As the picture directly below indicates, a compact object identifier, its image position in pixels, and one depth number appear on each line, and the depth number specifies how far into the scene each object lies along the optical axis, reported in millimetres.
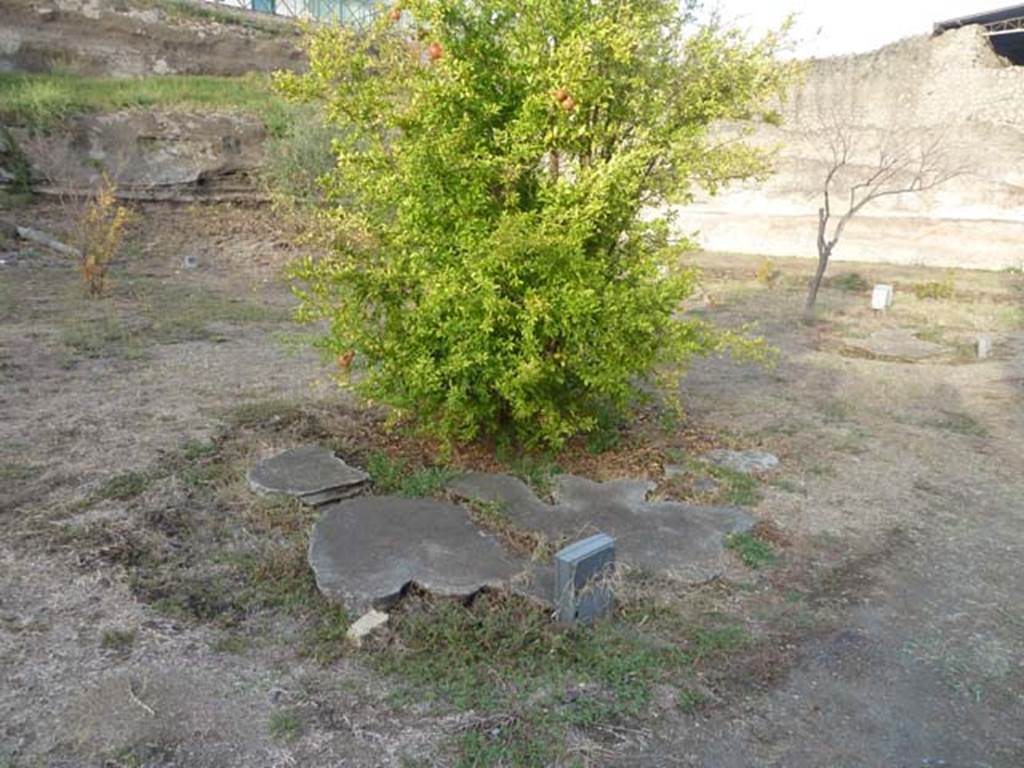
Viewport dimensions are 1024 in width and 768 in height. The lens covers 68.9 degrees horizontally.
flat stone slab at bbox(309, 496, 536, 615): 2963
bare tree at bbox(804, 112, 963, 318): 14828
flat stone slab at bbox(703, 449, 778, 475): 4648
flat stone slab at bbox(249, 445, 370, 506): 3777
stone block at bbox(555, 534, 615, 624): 2793
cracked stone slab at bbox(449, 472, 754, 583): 3426
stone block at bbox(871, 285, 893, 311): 10484
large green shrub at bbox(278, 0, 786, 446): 3809
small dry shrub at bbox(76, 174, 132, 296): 8430
